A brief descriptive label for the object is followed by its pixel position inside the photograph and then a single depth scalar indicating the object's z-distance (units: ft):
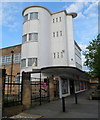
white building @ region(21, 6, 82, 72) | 56.87
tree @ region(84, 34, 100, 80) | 43.55
